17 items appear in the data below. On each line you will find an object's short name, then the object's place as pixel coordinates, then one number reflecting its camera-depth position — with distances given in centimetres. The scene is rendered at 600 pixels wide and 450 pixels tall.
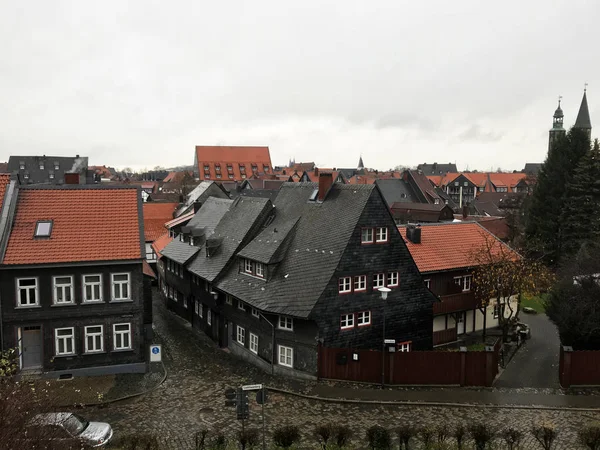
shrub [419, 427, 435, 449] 1717
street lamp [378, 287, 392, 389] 2564
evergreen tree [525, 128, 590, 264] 5572
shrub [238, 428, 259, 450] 1753
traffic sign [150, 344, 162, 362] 2616
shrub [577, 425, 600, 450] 1736
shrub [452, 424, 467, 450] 1753
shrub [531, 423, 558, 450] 1752
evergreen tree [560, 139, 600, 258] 5247
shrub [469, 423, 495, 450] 1766
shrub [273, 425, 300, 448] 1769
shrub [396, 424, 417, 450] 1759
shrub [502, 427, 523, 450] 1712
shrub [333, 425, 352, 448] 1752
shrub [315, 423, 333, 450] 1741
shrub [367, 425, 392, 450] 1781
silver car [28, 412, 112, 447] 1409
